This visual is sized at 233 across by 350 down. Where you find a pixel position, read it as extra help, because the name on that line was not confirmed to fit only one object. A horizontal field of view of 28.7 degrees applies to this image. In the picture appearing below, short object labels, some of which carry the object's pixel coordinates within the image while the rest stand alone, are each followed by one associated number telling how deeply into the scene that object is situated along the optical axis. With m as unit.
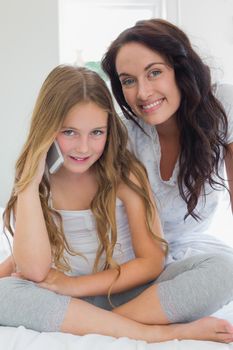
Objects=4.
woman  0.97
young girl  1.03
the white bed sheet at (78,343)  0.79
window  3.00
